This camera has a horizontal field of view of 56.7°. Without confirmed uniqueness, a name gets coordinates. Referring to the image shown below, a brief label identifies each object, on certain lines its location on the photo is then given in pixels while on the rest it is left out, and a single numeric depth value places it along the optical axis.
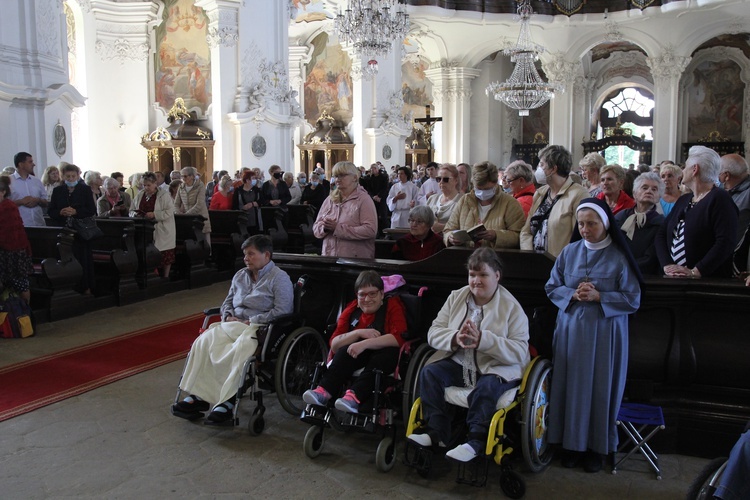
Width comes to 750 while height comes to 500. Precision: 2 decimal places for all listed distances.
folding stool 3.79
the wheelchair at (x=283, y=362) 4.42
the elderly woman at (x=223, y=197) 11.24
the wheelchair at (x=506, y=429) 3.52
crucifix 16.81
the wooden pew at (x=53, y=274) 7.50
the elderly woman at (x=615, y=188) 4.81
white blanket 4.40
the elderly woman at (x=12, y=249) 6.75
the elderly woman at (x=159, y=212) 8.98
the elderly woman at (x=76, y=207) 8.00
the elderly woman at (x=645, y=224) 4.61
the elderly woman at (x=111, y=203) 9.67
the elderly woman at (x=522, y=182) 5.29
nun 3.75
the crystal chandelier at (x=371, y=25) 14.21
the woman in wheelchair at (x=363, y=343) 4.02
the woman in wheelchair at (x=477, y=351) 3.61
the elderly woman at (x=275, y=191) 12.43
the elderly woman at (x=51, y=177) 9.02
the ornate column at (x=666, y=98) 23.80
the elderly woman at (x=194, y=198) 9.92
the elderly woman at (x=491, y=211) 4.79
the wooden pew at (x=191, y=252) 9.62
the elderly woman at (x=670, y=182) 5.29
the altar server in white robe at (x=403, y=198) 10.63
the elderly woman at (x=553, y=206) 4.43
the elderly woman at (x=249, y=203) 11.24
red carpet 5.10
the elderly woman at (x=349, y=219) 5.60
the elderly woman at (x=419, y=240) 5.11
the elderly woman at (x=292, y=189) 13.73
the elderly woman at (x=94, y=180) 9.69
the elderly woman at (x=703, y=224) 4.04
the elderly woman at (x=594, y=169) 5.43
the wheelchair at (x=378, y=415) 3.87
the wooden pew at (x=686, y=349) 3.99
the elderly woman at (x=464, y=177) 6.90
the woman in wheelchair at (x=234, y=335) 4.43
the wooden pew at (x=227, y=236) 10.67
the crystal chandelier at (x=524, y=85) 21.23
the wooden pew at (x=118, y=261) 8.43
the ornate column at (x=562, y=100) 24.97
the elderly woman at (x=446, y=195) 5.84
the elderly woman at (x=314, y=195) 13.27
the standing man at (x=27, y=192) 8.38
